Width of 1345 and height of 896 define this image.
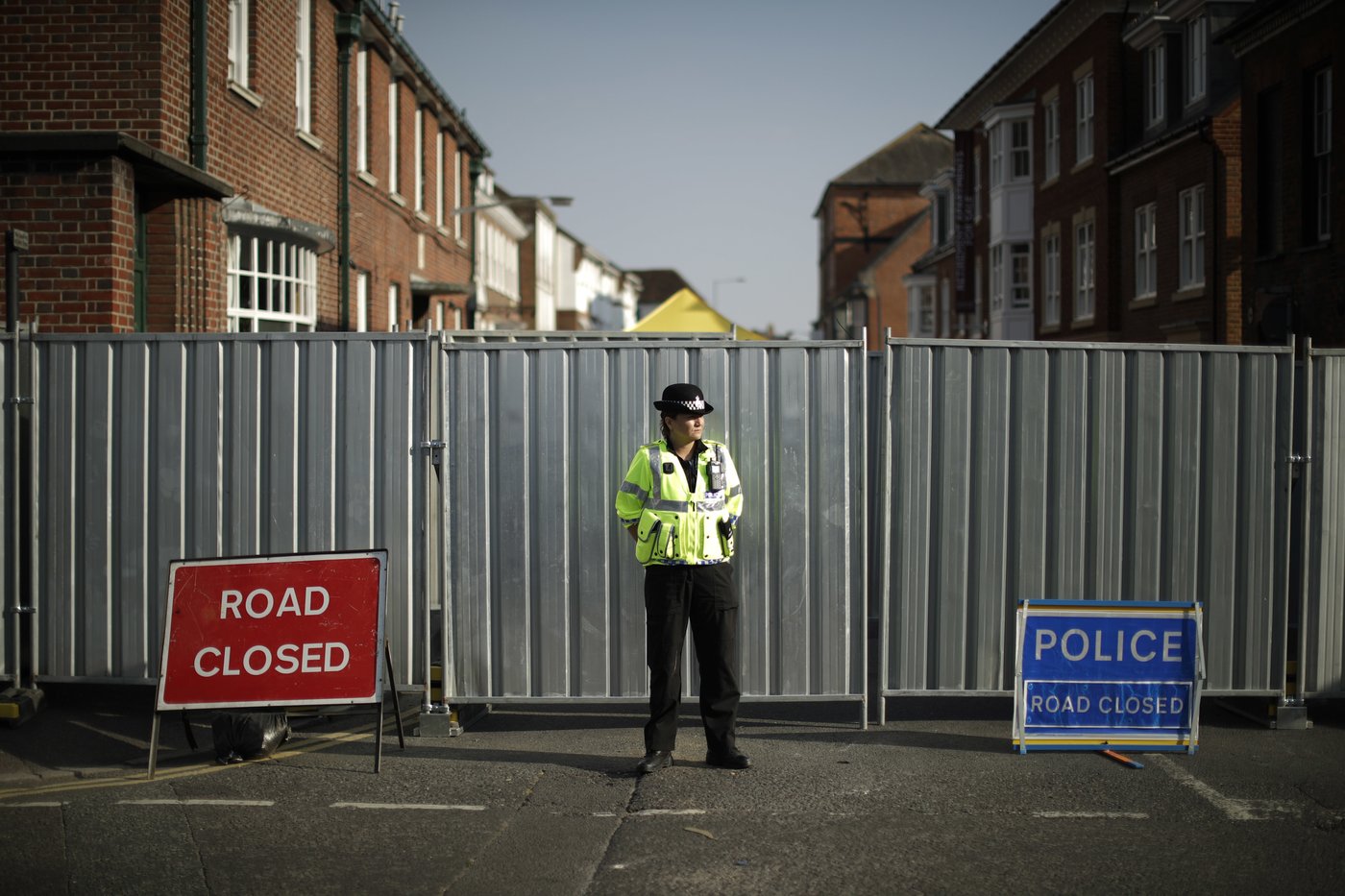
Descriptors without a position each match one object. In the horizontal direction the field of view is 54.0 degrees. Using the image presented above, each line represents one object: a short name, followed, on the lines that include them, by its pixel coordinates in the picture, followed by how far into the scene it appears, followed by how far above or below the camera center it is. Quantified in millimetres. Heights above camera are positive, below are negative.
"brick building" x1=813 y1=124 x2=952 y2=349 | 77688 +13821
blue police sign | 7375 -1378
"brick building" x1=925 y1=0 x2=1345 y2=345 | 18359 +5021
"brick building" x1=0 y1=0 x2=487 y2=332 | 10805 +2801
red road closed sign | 7141 -1090
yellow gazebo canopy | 18219 +1593
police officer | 7012 -691
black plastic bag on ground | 7227 -1672
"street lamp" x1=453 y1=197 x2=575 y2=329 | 28623 +4834
